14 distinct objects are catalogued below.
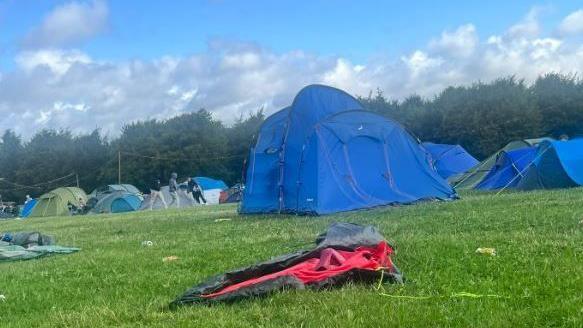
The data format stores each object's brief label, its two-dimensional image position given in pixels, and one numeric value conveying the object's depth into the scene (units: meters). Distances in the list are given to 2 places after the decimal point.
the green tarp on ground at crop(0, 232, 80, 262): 9.60
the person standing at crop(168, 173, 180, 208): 35.72
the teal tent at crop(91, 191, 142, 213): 38.34
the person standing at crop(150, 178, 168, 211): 35.68
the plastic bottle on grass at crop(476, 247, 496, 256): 6.14
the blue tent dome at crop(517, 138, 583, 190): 17.61
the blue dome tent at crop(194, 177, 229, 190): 42.75
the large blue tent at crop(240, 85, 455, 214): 14.58
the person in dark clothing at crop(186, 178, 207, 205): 37.12
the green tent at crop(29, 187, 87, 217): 39.44
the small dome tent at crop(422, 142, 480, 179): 29.84
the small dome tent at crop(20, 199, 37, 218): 41.95
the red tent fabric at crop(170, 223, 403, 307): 4.88
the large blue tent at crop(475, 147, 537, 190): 19.80
